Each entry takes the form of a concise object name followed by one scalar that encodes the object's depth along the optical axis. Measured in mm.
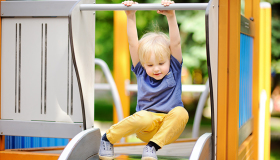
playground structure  4781
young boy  4371
